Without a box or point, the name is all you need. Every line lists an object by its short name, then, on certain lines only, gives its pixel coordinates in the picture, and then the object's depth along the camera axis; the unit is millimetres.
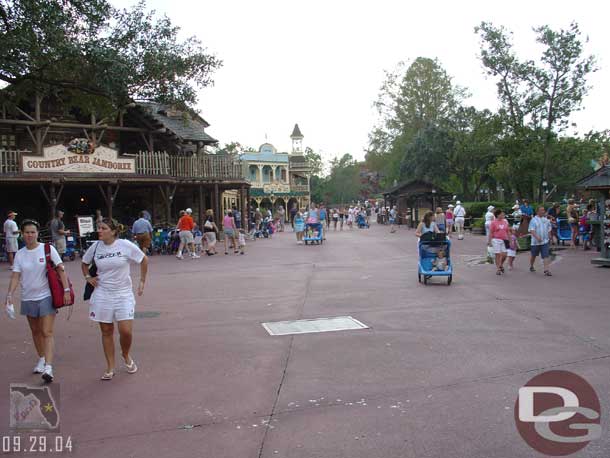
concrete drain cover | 8422
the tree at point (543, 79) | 27453
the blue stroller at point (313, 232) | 25266
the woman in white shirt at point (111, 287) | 6262
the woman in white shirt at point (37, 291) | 6426
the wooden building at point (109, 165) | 22797
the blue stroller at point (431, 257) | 12784
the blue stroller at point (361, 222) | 43531
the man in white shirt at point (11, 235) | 18000
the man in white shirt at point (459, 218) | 27720
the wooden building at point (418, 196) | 37750
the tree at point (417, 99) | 50812
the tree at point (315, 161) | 96812
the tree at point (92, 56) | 10133
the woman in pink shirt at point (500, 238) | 14422
